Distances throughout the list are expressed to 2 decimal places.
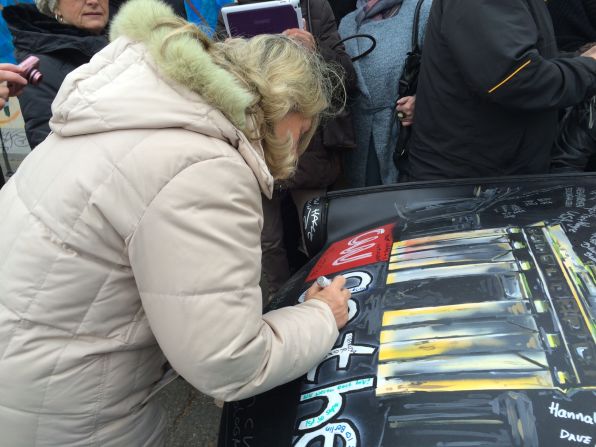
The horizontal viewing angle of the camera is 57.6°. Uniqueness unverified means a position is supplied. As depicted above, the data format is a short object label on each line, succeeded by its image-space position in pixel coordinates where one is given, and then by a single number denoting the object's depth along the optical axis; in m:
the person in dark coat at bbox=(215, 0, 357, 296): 2.63
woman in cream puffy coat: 1.04
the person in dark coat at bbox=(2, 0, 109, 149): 2.27
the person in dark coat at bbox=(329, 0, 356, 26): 3.38
